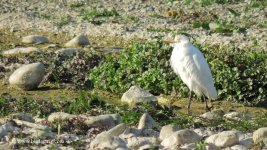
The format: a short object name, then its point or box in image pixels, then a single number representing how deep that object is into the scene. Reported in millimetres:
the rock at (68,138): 9781
